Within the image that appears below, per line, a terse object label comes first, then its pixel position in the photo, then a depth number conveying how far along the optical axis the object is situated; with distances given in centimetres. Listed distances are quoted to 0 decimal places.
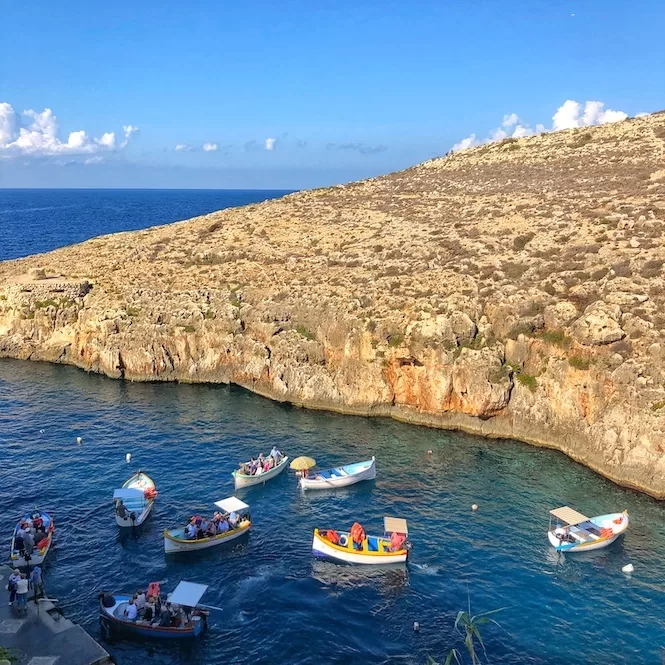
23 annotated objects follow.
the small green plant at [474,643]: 2958
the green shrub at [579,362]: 5384
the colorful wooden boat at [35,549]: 3628
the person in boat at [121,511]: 4091
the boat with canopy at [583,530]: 3944
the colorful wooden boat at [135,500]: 4106
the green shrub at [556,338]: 5633
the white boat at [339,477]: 4753
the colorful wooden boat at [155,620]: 3142
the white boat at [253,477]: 4741
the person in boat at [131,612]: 3161
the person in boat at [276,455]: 5037
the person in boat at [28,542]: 3677
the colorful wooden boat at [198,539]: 3866
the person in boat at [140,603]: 3216
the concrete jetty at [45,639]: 2752
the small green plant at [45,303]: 7844
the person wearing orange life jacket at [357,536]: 3869
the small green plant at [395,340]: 6205
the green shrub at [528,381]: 5638
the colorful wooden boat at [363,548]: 3797
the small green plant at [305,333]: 6721
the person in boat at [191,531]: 3919
